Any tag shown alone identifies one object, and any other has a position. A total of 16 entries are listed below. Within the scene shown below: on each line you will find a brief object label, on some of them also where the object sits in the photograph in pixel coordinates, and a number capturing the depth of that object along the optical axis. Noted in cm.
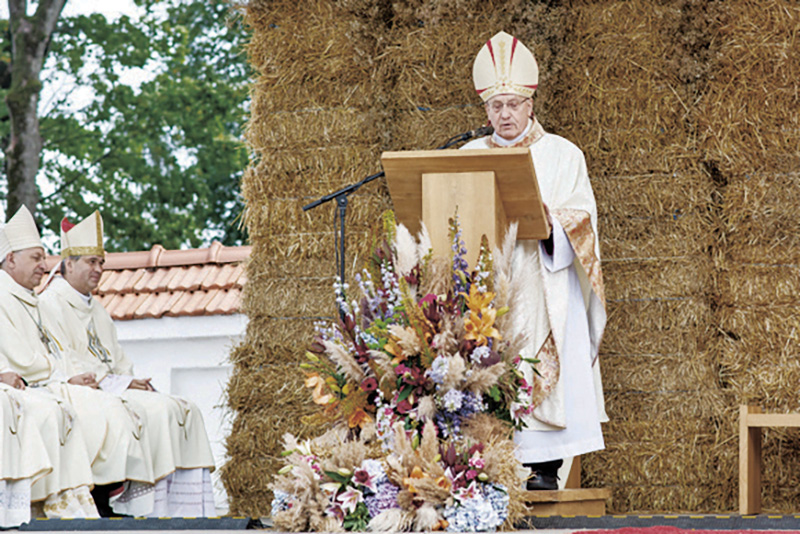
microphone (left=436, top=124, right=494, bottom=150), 938
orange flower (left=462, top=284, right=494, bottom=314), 776
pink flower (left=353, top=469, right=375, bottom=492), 756
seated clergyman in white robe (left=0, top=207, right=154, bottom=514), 1197
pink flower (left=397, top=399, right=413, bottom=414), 779
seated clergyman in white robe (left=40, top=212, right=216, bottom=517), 1304
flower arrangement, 745
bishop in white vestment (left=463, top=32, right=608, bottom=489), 998
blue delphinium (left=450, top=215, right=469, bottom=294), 784
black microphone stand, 939
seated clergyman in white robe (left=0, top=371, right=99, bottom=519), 1049
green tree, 3412
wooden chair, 1077
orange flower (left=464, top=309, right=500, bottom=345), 772
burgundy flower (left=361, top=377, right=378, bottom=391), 794
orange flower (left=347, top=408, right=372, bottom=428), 807
